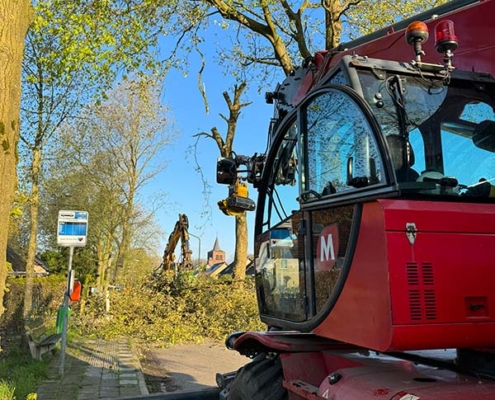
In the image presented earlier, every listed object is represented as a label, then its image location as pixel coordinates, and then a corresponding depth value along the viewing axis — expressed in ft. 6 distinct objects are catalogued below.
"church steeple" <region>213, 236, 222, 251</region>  378.94
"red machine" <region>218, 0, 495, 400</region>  8.03
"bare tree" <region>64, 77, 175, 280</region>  79.00
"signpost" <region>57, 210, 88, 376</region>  28.37
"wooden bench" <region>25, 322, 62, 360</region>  28.94
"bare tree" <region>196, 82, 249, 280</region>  63.00
